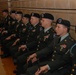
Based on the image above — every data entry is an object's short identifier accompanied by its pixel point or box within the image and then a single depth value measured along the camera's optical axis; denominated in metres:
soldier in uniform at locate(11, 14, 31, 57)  4.58
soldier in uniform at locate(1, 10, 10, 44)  5.92
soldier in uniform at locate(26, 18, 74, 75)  2.63
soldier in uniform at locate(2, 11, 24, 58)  5.18
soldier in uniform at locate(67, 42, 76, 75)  2.25
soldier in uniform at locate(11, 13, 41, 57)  4.11
